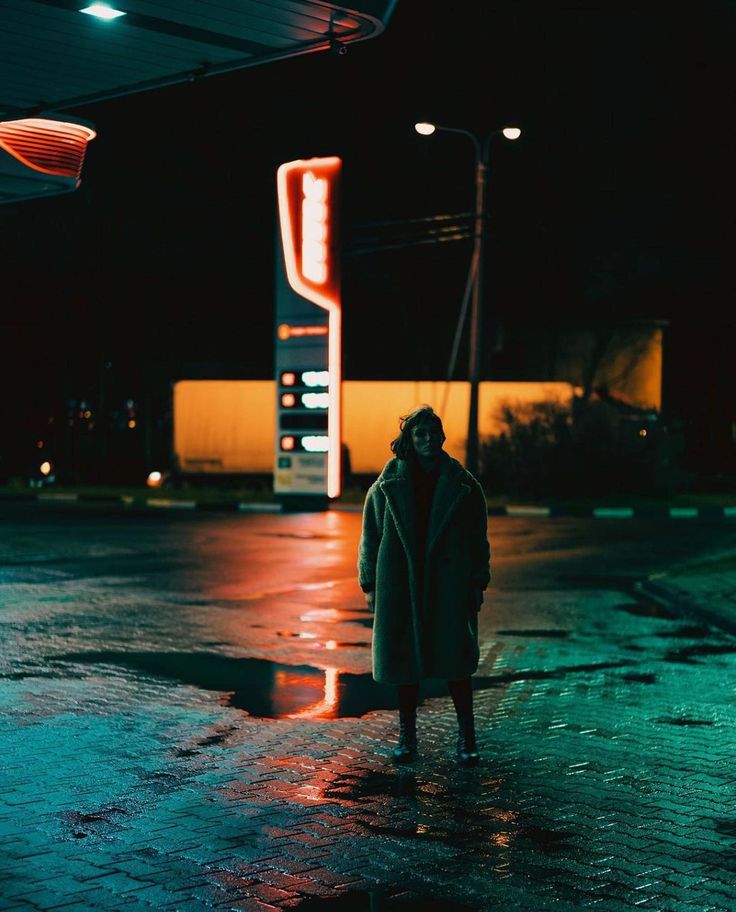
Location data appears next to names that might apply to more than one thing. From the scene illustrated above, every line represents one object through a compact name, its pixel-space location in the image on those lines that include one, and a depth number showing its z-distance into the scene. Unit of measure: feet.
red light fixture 38.22
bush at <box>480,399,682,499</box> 112.06
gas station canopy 27.50
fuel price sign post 104.88
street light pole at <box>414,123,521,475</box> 104.58
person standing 23.17
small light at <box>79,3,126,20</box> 27.09
